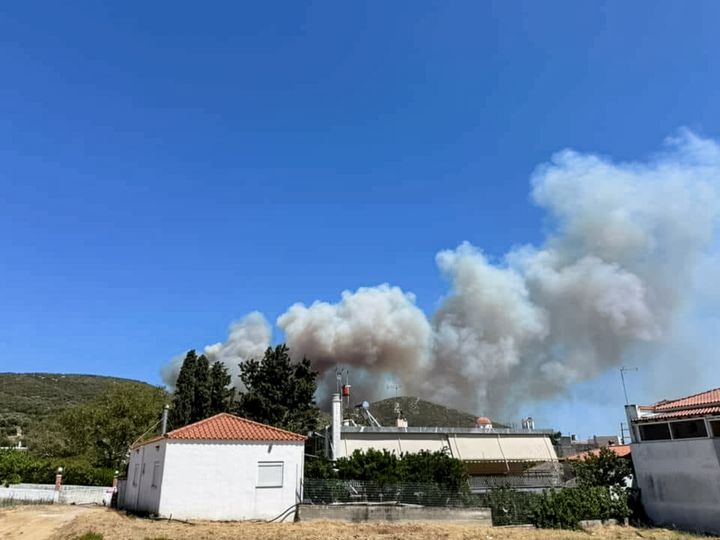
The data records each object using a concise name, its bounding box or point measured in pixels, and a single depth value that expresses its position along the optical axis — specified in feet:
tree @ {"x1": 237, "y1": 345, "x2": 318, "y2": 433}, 118.93
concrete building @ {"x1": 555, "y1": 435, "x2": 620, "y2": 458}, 152.37
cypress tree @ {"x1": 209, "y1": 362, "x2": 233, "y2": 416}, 123.24
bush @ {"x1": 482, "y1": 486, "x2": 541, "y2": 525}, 74.49
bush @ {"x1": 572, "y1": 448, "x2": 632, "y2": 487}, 97.76
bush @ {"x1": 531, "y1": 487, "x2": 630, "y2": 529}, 76.54
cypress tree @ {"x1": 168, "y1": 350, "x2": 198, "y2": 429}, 117.80
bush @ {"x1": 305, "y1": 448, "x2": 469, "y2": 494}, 74.59
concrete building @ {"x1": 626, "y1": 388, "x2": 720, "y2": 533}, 80.18
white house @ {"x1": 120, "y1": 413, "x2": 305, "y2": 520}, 66.23
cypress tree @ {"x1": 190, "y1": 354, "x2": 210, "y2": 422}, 119.44
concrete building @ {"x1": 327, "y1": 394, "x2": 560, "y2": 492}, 107.04
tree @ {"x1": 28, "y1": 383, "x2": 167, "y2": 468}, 135.95
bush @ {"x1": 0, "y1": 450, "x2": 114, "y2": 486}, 99.09
